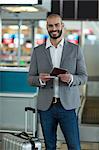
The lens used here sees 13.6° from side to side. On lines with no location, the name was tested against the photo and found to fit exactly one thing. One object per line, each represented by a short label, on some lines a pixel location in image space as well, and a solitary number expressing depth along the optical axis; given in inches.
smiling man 153.0
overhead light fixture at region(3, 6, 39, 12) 282.0
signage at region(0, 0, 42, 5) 241.9
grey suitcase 158.4
